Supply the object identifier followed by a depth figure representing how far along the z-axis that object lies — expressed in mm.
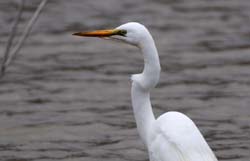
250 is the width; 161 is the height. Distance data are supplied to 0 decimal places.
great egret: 11664
